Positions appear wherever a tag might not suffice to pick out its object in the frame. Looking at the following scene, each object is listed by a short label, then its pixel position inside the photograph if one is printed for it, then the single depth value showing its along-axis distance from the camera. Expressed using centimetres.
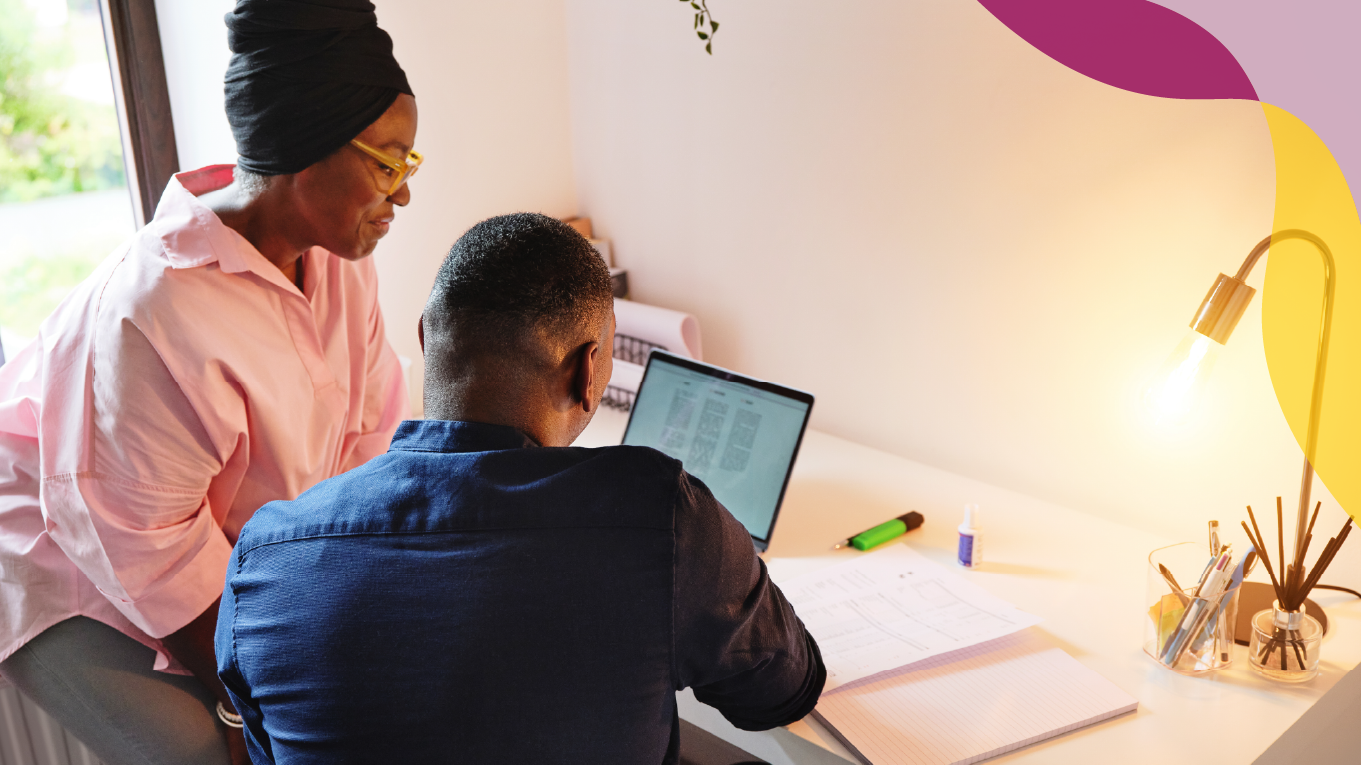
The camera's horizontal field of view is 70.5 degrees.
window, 174
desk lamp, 114
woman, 116
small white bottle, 136
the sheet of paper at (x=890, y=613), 116
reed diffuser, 113
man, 76
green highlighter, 143
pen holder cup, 114
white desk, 105
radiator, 157
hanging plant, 175
